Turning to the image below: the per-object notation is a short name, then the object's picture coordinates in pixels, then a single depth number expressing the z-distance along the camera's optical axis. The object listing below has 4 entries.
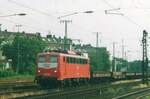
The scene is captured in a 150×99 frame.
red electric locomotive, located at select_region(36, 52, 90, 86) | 42.78
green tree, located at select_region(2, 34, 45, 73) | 110.44
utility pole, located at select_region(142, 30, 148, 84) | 61.72
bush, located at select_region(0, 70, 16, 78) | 83.07
